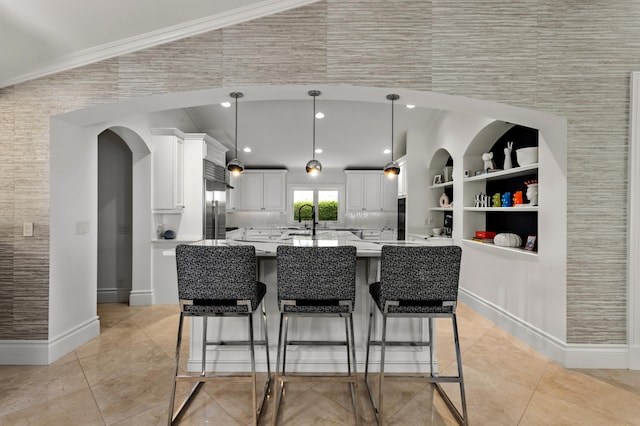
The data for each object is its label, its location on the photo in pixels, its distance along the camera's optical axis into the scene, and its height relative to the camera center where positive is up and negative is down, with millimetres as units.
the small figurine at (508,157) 3645 +600
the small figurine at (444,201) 5150 +162
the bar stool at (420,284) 1953 -430
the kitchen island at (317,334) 2566 -969
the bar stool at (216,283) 1940 -427
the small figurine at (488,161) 3945 +607
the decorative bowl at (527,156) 3172 +547
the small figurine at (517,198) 3475 +145
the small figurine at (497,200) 3861 +134
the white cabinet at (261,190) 7785 +492
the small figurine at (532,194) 3189 +173
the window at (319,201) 7992 +242
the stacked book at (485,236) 4090 -311
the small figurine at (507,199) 3655 +138
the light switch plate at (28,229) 2734 -155
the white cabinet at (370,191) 7738 +473
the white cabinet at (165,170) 4320 +535
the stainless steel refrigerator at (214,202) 4840 +143
